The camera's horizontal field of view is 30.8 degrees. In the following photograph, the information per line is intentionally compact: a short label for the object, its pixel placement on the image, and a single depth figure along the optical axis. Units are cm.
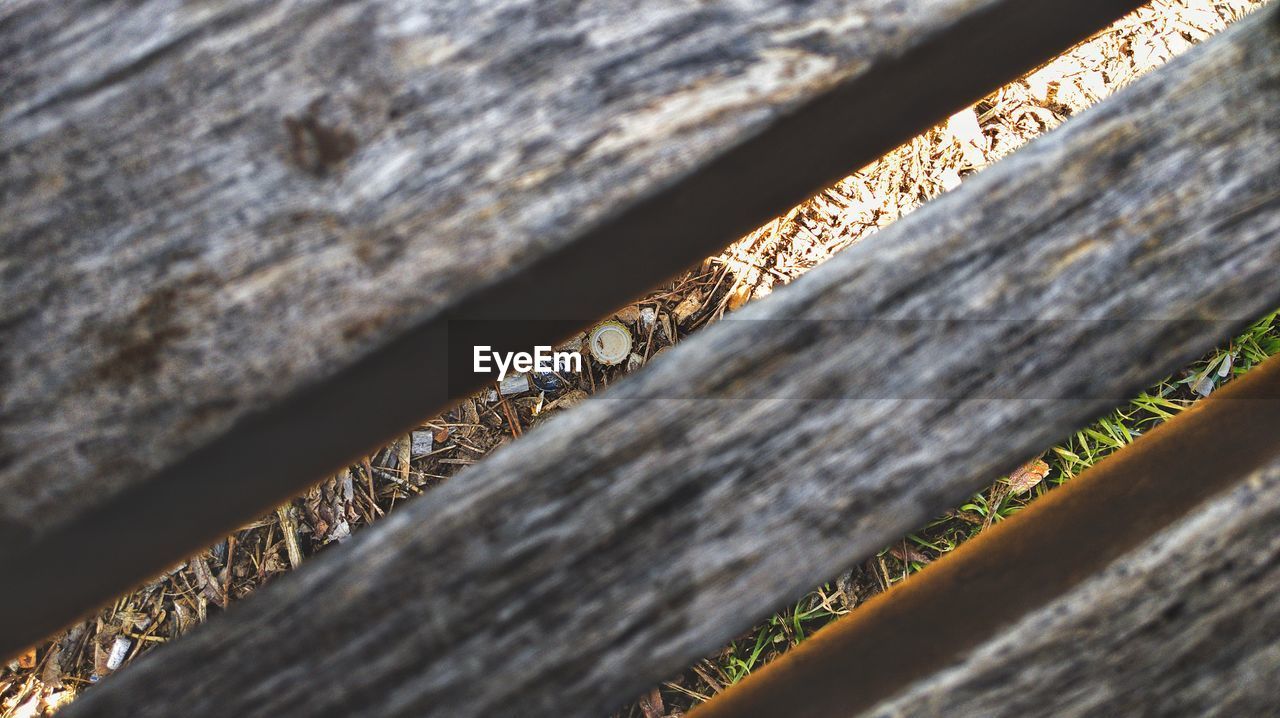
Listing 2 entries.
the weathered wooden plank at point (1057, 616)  107
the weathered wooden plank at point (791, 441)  106
